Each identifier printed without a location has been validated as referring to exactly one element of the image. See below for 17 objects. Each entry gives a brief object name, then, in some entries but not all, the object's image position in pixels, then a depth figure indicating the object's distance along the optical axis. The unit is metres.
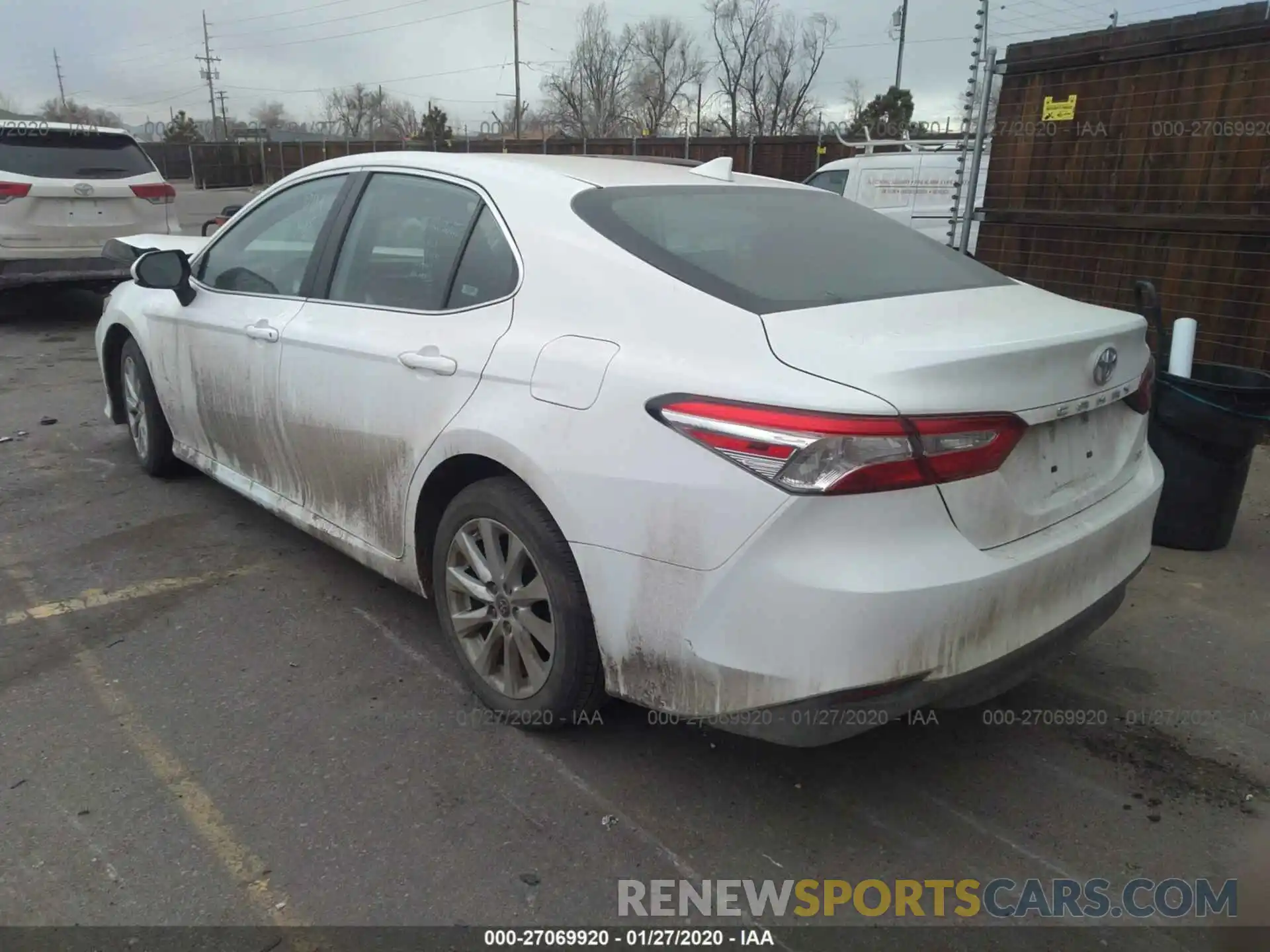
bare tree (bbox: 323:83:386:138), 72.38
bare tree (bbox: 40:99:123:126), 58.31
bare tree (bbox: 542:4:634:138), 61.09
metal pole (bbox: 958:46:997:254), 7.39
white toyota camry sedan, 2.09
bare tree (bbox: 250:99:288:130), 72.05
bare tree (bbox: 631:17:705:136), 59.50
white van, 10.38
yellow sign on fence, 7.05
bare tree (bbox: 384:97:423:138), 51.84
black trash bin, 4.14
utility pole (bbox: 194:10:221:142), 83.75
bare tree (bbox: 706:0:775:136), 57.47
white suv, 8.87
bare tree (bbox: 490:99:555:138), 54.50
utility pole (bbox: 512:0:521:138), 50.19
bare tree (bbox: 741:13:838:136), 55.91
